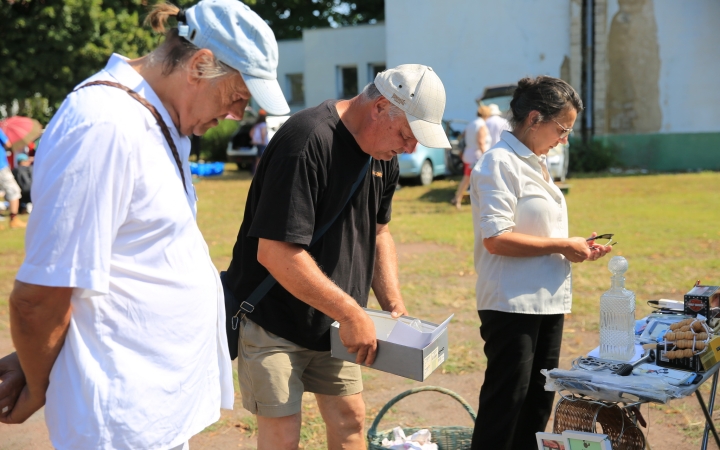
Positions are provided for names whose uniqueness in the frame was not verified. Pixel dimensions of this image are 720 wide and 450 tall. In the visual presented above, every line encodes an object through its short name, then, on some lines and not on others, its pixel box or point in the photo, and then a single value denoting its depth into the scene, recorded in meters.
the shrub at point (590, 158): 19.80
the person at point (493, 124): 12.30
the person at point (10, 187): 11.65
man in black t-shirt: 2.53
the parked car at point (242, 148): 21.57
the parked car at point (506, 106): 15.03
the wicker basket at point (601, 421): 2.89
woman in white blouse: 3.22
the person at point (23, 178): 13.27
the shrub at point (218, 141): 26.45
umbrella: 14.04
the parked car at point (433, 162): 16.67
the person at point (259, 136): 18.77
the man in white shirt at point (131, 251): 1.64
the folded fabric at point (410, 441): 3.67
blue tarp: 21.10
